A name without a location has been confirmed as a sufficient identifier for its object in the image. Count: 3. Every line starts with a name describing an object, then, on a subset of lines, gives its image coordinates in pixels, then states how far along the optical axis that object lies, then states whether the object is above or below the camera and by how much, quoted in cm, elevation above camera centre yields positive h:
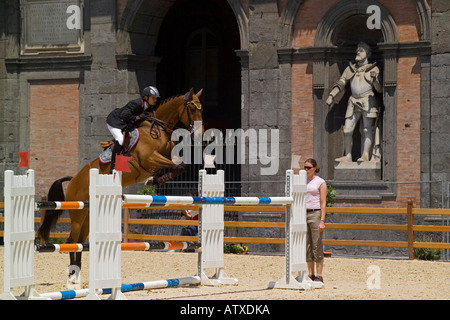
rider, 1742 +98
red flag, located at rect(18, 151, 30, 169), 1478 +16
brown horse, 1678 +26
